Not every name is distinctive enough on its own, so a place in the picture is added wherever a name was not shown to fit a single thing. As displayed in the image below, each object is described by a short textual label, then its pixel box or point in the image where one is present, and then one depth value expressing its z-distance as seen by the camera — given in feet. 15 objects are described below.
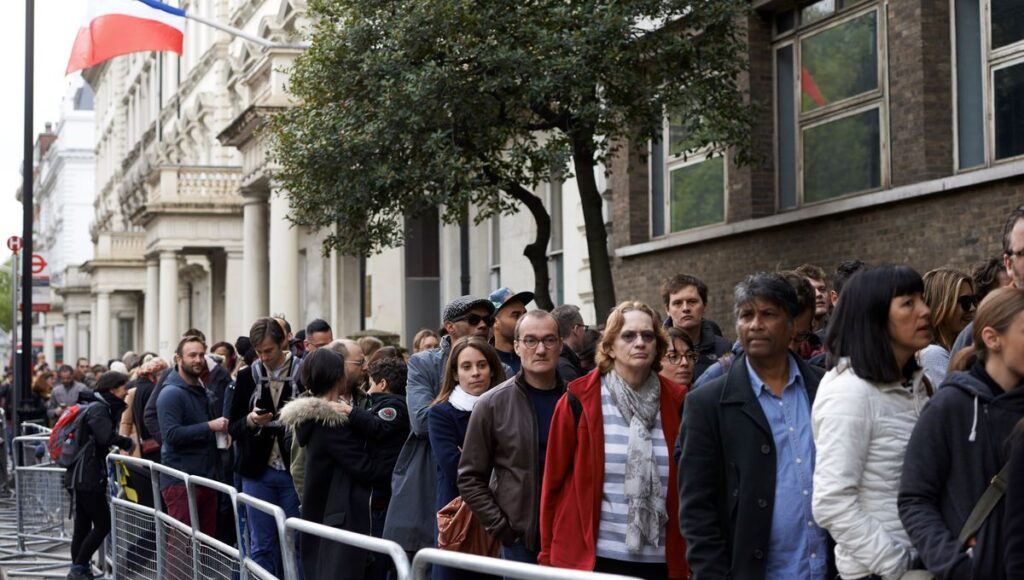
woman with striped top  21.17
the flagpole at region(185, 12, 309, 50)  78.62
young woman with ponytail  15.81
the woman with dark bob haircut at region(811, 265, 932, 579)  16.96
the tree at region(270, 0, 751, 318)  49.96
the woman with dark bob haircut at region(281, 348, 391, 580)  28.91
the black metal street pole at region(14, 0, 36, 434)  68.28
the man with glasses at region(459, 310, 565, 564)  23.02
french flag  92.63
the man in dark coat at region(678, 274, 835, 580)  18.61
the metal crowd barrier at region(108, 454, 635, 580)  14.71
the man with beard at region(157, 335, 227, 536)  38.70
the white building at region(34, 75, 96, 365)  385.91
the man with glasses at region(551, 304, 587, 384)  32.07
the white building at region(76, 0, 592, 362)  92.58
